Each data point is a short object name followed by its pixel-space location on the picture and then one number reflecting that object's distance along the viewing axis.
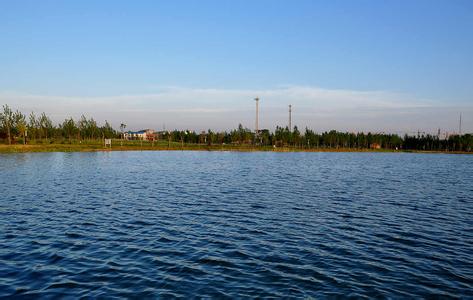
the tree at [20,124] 114.88
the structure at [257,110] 184.40
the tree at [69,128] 148.89
